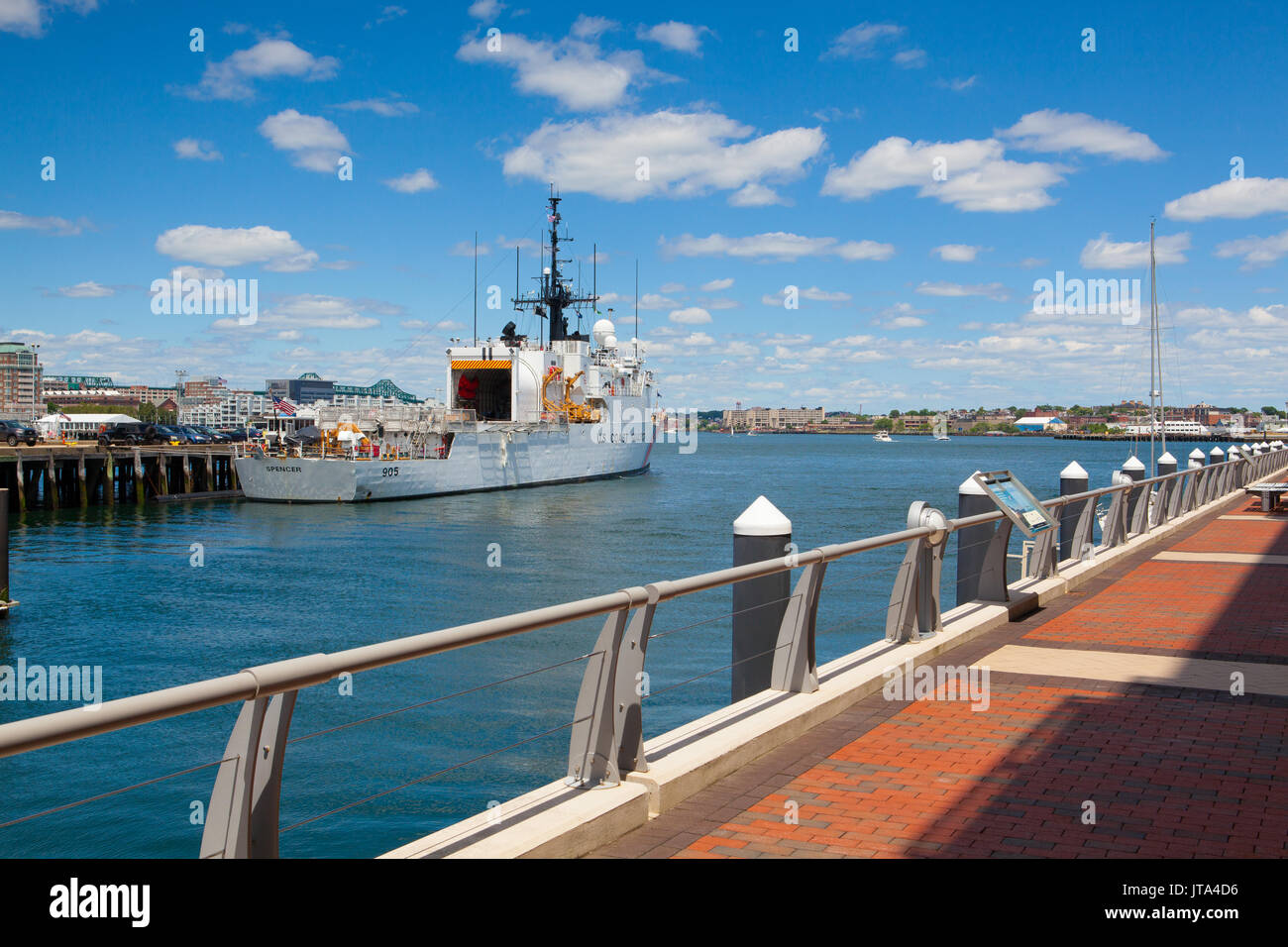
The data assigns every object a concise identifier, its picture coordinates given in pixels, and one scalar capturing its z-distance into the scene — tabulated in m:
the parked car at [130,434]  62.52
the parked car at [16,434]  60.03
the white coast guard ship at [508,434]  50.94
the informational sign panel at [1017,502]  10.29
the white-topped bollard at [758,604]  7.58
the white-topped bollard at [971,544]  11.04
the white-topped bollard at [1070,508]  15.69
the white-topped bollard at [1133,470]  23.17
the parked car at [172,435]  64.59
